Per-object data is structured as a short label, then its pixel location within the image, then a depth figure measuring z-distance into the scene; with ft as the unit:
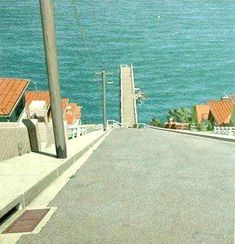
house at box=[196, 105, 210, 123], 282.56
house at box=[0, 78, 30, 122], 91.23
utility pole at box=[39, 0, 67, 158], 29.19
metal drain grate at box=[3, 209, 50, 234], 16.40
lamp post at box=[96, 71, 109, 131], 139.54
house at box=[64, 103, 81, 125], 214.32
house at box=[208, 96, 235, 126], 210.18
